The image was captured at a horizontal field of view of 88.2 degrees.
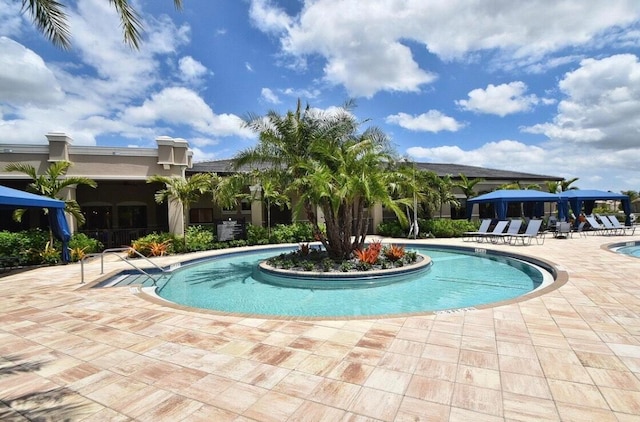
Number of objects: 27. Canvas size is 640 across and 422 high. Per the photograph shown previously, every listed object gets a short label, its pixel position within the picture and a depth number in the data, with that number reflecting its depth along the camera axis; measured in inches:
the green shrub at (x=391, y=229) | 862.6
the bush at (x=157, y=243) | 607.5
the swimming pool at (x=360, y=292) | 304.2
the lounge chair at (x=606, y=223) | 802.0
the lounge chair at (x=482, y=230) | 771.3
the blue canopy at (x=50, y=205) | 382.6
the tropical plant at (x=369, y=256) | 437.4
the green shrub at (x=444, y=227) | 836.0
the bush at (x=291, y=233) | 761.1
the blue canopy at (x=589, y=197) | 860.6
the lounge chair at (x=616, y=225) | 800.3
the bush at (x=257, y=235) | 737.6
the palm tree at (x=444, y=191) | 852.6
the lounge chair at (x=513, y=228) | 706.5
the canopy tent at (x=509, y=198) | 784.3
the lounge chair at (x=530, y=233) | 668.7
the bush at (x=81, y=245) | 548.7
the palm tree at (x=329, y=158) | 442.1
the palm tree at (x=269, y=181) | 475.8
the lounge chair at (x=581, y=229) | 818.2
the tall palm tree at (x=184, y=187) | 637.9
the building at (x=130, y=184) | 648.4
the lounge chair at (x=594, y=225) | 804.6
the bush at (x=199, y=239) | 669.0
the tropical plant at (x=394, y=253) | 462.9
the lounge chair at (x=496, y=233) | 722.2
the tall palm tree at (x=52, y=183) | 543.2
